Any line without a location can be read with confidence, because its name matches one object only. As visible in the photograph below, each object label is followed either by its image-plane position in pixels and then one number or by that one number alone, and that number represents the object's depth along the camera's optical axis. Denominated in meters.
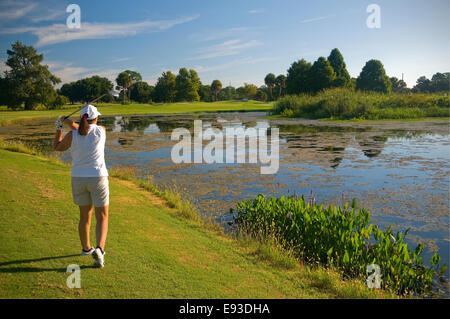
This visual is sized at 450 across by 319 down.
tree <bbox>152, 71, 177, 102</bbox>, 118.94
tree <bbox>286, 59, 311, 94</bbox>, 74.44
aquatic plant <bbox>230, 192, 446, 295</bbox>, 5.77
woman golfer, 4.77
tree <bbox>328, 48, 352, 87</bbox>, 73.56
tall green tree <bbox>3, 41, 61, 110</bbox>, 80.94
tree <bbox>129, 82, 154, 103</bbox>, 128.12
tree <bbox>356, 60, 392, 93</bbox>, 78.94
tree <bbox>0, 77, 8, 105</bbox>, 79.32
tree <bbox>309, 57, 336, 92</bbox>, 68.50
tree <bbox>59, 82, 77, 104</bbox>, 123.91
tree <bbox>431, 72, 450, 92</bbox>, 101.19
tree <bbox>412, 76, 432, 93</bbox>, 112.25
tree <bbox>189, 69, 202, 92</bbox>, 124.86
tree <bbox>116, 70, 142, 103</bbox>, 122.75
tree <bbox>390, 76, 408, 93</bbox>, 137.50
